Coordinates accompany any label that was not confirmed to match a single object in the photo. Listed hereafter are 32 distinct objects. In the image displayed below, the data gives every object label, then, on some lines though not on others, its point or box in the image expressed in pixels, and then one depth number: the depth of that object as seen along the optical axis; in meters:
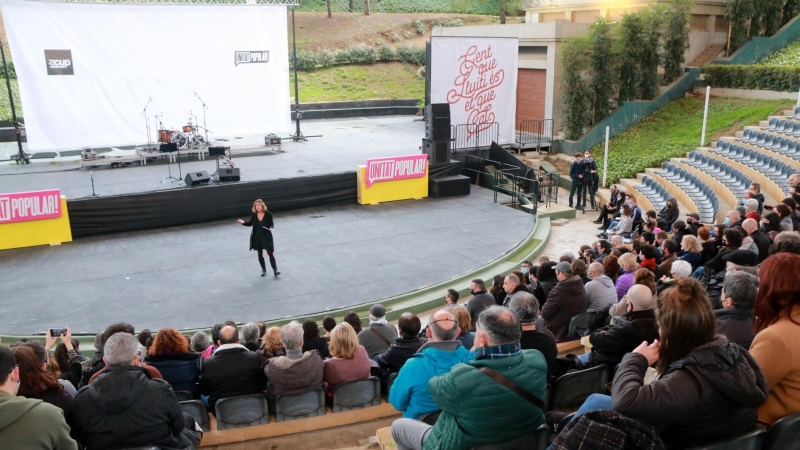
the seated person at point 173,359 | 5.18
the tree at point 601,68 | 19.84
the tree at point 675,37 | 20.80
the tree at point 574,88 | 19.92
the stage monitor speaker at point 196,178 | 14.11
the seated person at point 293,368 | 5.20
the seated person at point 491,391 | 3.00
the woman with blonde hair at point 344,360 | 5.37
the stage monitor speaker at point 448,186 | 16.28
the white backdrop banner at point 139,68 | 16.81
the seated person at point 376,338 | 6.27
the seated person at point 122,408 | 3.56
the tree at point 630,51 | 20.14
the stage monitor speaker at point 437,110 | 16.64
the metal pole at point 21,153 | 18.11
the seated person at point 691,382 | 2.67
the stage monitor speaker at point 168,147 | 17.92
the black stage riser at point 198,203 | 12.90
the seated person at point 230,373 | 5.25
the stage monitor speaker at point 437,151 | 16.72
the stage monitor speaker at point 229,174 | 14.59
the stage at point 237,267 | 9.33
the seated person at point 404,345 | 5.28
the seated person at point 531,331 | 4.11
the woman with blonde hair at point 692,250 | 7.78
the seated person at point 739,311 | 3.91
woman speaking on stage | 10.29
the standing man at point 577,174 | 15.68
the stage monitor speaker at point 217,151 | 18.62
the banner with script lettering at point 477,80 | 17.62
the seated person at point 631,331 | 4.38
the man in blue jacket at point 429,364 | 3.77
